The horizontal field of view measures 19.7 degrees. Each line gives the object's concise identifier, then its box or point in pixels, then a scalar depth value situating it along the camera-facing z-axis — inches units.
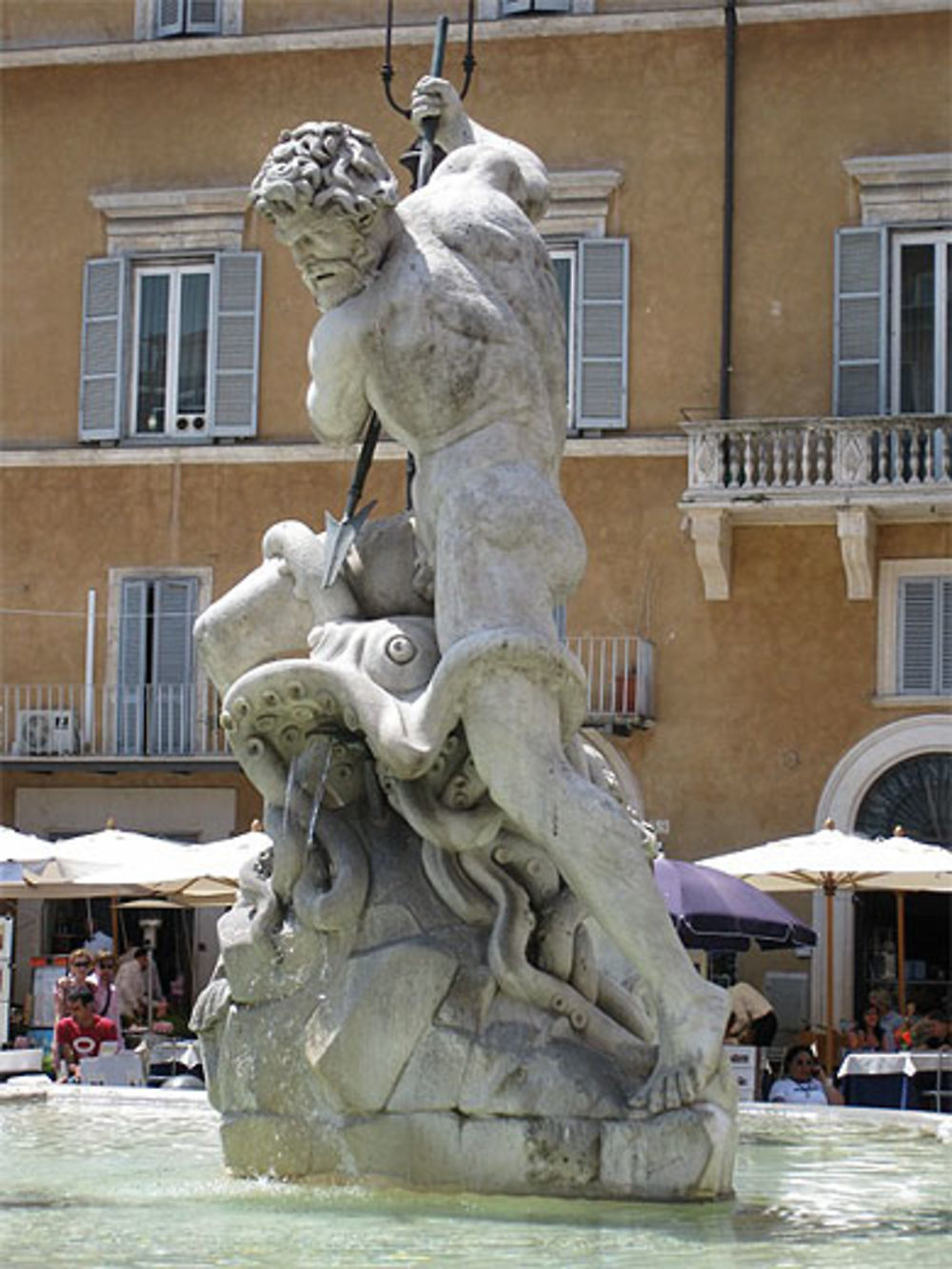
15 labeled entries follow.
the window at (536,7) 1012.5
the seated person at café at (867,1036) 649.1
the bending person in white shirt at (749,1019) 578.6
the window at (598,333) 984.9
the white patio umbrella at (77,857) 679.7
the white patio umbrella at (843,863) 621.6
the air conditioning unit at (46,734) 1000.2
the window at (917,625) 948.0
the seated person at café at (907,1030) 649.6
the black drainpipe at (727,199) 963.3
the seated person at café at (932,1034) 655.8
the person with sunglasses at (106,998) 585.9
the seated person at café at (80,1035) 491.5
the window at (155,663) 1002.7
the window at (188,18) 1060.5
